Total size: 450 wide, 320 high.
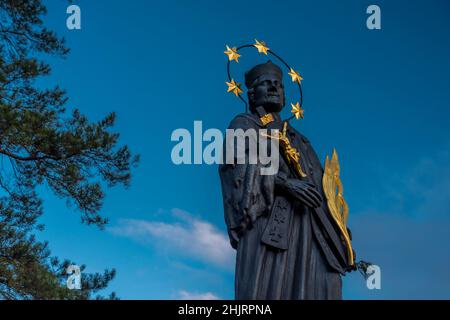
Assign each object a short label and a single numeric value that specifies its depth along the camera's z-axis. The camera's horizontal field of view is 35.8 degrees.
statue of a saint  7.12
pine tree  10.38
